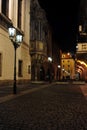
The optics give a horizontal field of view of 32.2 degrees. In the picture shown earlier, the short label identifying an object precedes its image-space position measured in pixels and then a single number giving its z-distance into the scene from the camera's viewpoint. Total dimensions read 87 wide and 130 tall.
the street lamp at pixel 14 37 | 8.76
